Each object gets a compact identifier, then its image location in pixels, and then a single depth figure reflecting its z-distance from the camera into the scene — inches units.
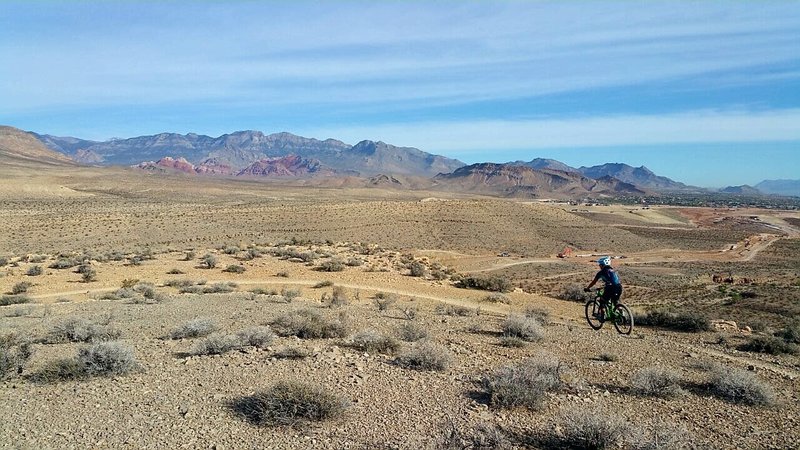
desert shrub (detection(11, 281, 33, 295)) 855.1
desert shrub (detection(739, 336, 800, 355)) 495.2
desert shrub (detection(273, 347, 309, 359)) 392.8
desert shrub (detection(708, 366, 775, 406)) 325.8
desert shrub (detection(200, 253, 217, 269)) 1179.6
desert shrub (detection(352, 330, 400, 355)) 422.6
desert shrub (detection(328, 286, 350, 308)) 690.8
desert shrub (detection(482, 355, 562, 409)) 309.7
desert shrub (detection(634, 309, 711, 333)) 646.8
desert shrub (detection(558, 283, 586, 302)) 1082.1
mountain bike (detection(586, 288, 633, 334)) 526.3
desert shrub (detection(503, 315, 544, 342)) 503.5
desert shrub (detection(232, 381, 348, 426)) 283.3
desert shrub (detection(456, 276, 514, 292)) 1095.0
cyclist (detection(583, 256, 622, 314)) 490.6
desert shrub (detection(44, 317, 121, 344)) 450.9
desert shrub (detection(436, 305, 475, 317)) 686.5
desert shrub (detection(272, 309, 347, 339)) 463.5
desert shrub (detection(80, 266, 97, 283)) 972.6
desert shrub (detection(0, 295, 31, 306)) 722.2
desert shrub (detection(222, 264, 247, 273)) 1134.4
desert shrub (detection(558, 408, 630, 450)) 257.8
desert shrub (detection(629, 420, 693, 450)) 250.2
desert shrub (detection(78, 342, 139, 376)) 346.6
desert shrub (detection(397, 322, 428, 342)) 474.0
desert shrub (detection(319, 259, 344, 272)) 1205.7
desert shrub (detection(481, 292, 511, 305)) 954.8
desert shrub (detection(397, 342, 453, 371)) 378.0
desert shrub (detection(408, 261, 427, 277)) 1235.4
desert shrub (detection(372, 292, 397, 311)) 691.4
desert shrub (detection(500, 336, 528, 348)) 471.2
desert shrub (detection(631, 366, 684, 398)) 336.5
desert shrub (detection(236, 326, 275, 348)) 421.4
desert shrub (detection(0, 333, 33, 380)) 346.0
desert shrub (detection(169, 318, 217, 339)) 466.0
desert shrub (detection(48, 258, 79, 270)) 1120.2
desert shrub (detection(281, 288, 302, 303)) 781.9
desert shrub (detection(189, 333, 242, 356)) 403.9
